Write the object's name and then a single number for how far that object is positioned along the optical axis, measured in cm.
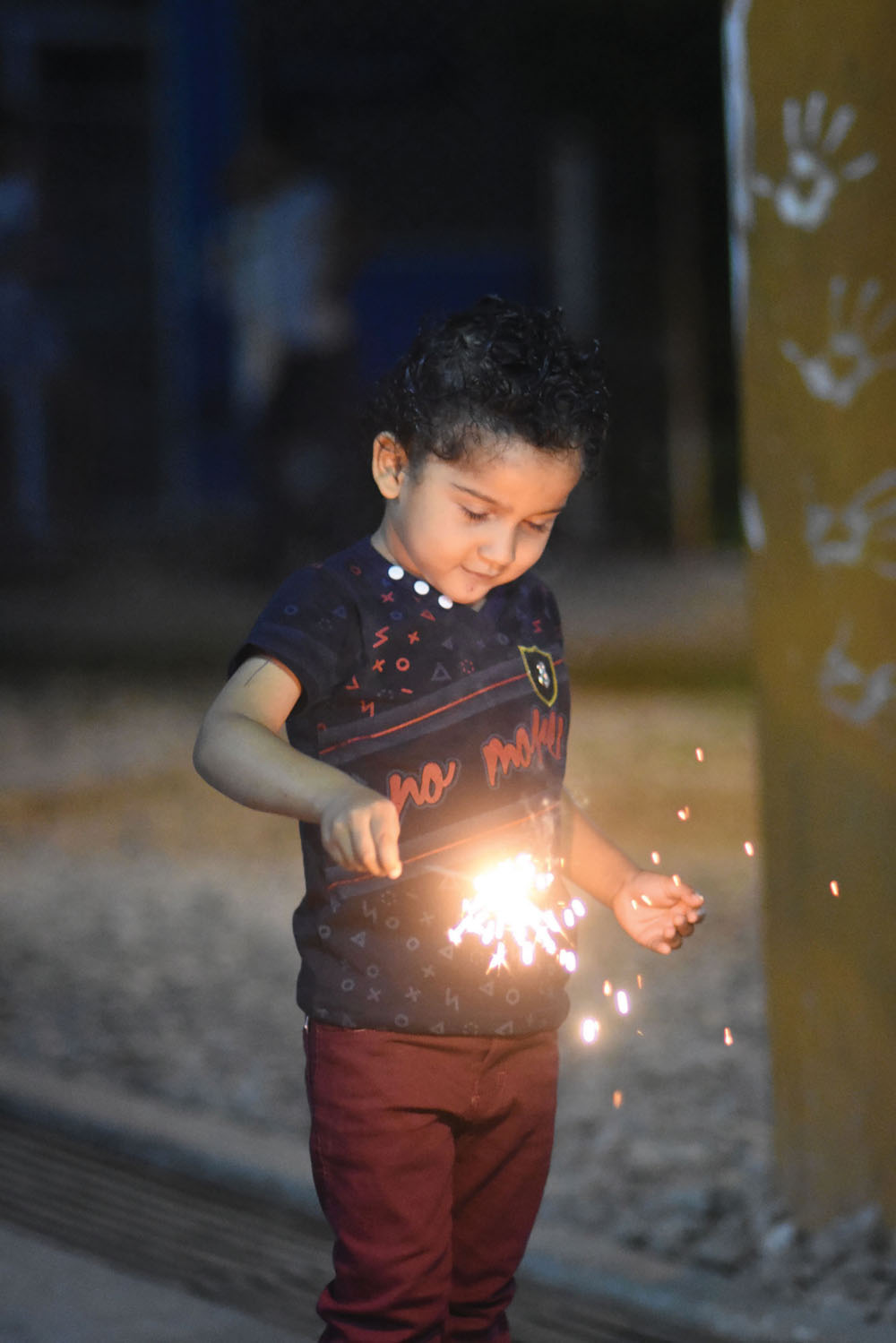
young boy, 393
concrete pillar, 574
